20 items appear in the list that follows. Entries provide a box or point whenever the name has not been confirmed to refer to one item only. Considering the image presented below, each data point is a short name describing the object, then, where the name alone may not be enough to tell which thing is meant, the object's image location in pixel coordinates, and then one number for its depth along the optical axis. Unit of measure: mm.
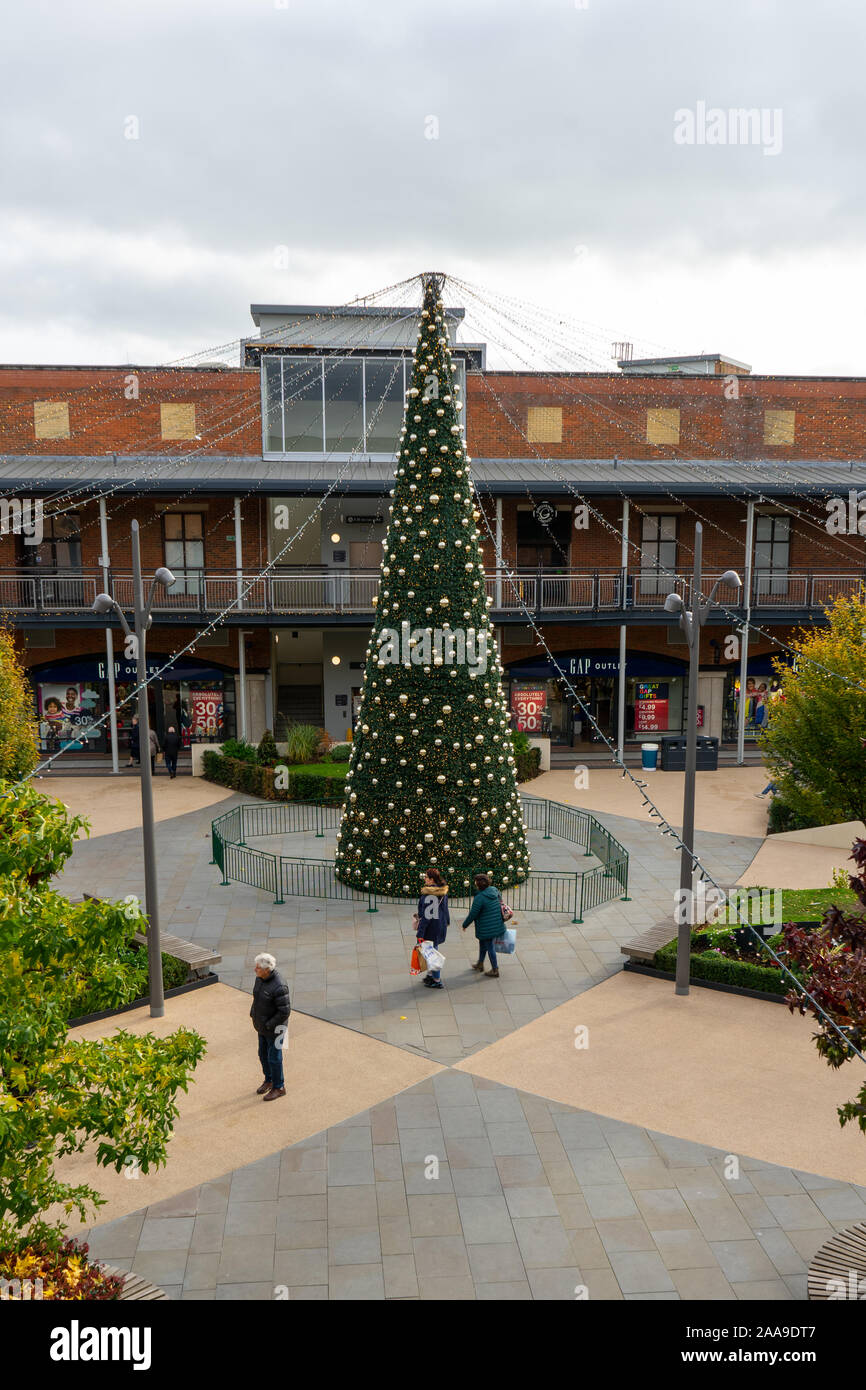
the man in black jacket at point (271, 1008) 9094
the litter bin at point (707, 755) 24062
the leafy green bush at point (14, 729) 16781
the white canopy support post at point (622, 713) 24828
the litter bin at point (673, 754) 24359
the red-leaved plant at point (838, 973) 6371
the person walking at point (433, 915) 11602
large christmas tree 14000
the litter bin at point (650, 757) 24625
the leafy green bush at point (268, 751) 22141
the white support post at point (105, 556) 23438
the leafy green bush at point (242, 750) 22344
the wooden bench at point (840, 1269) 6168
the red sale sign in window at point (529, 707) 26141
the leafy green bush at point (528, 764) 23016
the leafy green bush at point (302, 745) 21906
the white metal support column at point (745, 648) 24461
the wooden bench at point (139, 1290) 5996
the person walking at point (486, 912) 11742
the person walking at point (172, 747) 23156
